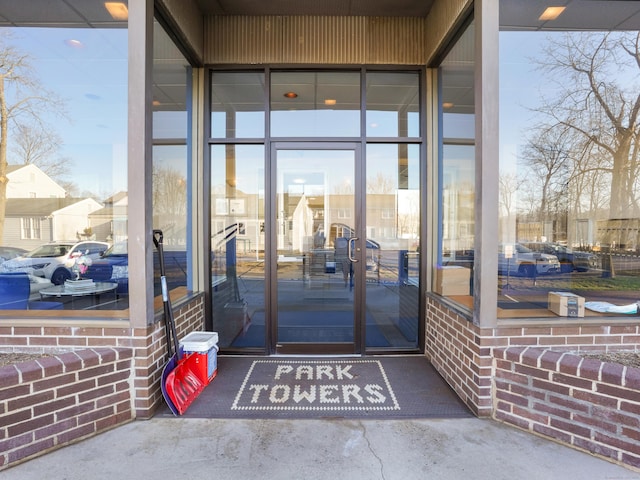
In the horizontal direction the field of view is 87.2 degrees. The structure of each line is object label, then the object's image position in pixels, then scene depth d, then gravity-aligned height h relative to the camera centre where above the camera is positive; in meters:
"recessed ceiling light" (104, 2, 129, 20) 2.52 +1.78
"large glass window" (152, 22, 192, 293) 2.74 +0.73
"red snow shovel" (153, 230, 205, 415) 2.34 -1.02
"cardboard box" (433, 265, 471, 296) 3.00 -0.42
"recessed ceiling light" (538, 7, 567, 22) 3.05 +2.04
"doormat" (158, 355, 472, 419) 2.39 -1.25
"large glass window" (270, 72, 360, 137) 3.54 +1.39
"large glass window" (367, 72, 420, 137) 3.54 +1.38
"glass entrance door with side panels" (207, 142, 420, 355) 3.52 -0.08
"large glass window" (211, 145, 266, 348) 3.57 -0.09
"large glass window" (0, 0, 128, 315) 3.22 +1.12
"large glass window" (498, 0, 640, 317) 2.96 +0.95
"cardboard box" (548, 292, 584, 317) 2.47 -0.53
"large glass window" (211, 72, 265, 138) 3.54 +1.38
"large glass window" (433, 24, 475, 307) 2.76 +0.56
